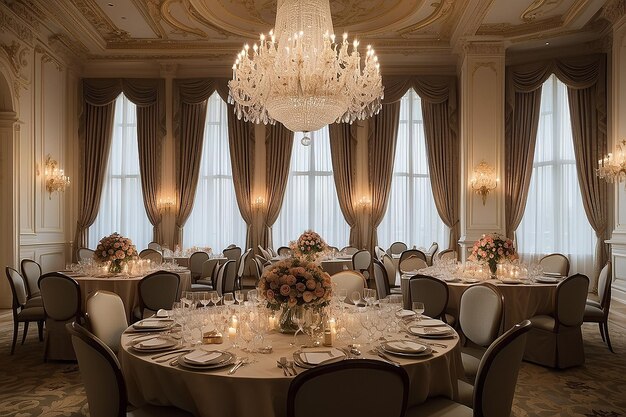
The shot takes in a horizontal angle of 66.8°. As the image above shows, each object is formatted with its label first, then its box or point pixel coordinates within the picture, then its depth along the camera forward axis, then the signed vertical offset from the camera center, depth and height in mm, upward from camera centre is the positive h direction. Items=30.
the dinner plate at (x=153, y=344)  2709 -795
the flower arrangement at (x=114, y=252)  5802 -523
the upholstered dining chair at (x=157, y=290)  5137 -889
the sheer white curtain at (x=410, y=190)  10883 +379
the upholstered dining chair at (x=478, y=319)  3445 -861
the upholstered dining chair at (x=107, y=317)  3285 -780
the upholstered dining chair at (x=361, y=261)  8805 -1022
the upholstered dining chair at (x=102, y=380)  2379 -881
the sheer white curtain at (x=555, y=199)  9680 +125
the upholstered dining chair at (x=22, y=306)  5340 -1123
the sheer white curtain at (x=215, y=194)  11070 +337
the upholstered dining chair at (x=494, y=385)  2443 -949
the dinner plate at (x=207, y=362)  2416 -790
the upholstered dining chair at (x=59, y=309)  4953 -1052
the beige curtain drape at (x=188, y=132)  10836 +1765
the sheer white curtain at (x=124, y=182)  11039 +632
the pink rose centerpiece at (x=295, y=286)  2889 -483
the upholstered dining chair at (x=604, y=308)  5344 -1183
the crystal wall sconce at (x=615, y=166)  7668 +635
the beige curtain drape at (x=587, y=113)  9281 +1830
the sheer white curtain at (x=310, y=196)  11070 +268
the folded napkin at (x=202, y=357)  2428 -784
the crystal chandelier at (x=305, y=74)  5273 +1535
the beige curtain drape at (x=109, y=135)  10758 +1694
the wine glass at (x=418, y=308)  3141 -675
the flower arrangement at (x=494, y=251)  5492 -525
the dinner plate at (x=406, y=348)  2611 -794
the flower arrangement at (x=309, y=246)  7621 -627
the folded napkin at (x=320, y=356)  2464 -796
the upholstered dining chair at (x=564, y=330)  4719 -1273
